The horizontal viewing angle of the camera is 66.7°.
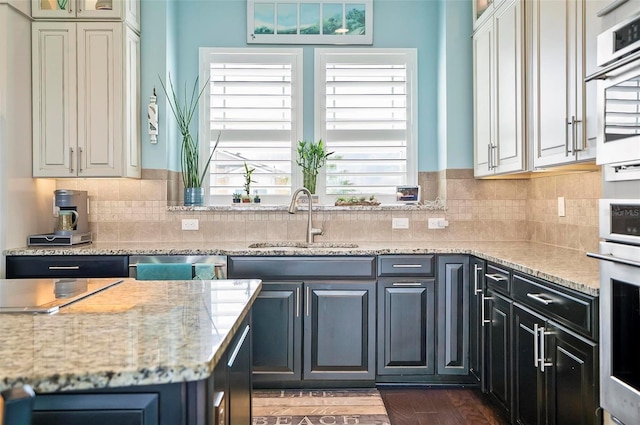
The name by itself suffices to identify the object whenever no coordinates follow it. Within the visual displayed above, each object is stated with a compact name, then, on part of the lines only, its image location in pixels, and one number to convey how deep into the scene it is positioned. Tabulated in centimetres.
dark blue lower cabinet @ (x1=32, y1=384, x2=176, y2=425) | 101
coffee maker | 329
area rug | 273
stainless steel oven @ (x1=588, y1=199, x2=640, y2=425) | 146
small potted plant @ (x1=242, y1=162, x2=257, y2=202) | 385
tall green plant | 379
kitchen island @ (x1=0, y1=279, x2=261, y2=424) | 90
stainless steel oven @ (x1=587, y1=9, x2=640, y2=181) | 146
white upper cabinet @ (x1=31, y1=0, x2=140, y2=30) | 338
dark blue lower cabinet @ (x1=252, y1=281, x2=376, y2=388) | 313
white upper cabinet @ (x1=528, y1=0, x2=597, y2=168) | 213
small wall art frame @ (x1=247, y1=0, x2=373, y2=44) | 392
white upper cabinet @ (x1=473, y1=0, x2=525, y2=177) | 288
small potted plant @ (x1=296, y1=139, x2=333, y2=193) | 379
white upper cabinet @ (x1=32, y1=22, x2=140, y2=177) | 340
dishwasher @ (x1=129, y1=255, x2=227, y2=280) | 302
